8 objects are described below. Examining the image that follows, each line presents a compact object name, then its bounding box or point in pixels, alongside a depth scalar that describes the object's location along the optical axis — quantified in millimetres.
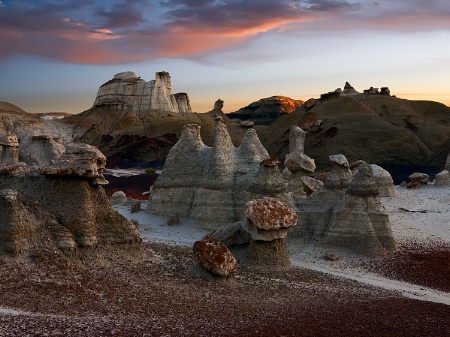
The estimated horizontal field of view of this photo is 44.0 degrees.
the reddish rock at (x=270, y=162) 22766
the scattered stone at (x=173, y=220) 25531
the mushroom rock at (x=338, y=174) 27844
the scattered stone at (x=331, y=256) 21280
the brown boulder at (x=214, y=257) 15578
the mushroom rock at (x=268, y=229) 17953
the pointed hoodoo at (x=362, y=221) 22109
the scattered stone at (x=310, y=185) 29969
